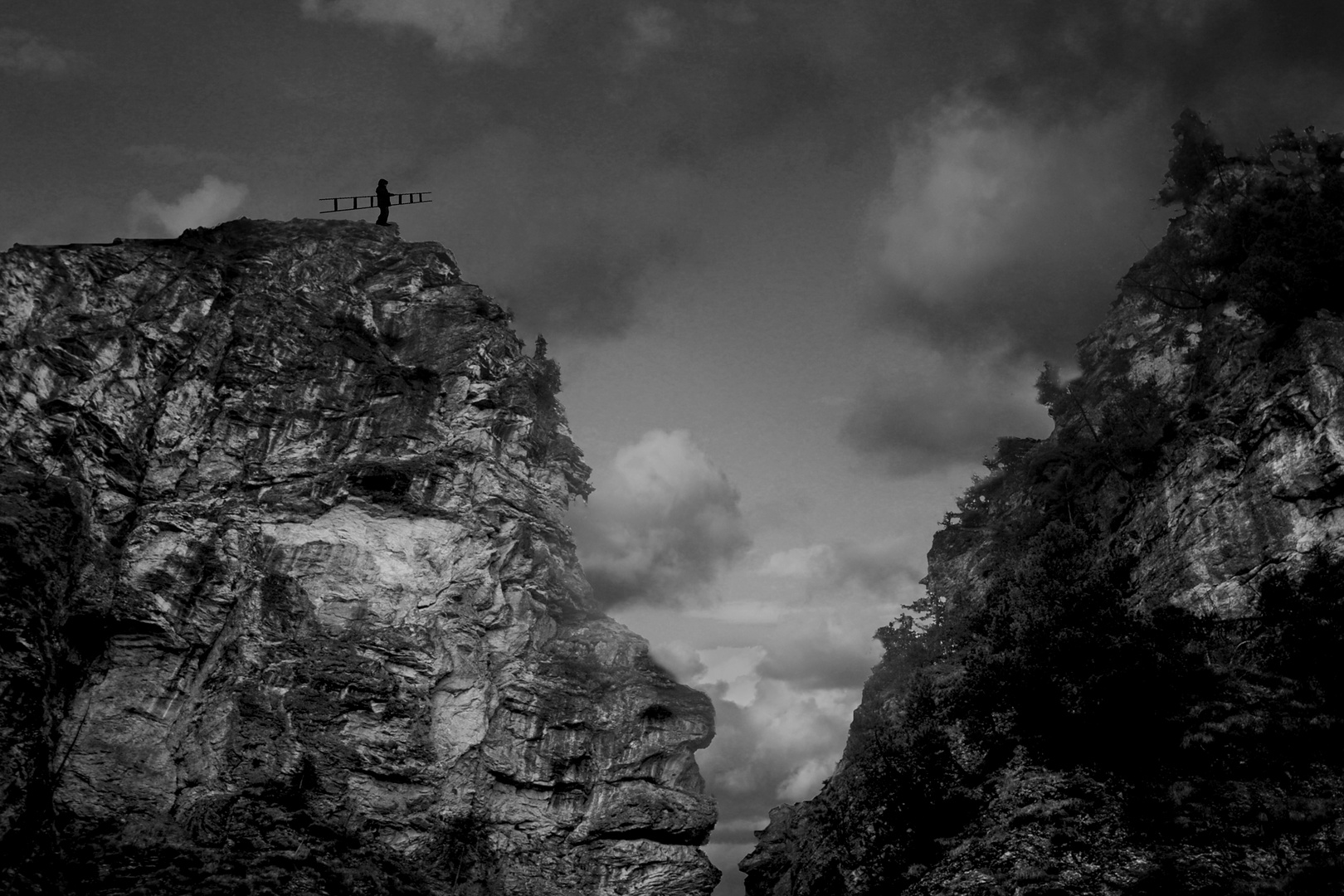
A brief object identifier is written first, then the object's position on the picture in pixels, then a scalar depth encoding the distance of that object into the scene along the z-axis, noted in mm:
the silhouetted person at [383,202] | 81250
